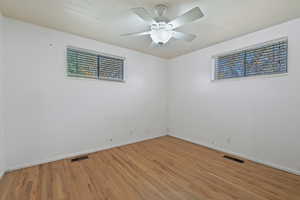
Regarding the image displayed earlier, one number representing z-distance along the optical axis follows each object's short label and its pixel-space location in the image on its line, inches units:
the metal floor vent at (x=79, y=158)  101.4
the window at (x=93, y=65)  109.1
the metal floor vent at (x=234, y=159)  101.7
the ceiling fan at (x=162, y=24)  66.2
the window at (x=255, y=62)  92.5
